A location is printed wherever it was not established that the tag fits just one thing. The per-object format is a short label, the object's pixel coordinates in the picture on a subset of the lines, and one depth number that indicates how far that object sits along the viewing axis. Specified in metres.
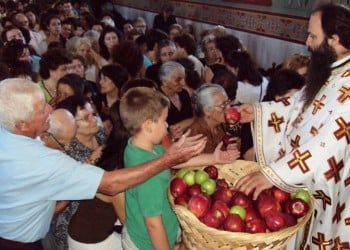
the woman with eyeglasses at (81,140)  3.09
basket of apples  2.14
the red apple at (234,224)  2.21
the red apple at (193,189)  2.51
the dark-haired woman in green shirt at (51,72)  4.90
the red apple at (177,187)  2.50
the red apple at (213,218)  2.26
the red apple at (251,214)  2.34
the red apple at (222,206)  2.32
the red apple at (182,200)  2.41
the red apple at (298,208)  2.40
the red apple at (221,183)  2.67
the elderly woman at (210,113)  3.71
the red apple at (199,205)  2.30
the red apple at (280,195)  2.62
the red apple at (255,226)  2.27
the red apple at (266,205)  2.39
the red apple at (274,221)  2.25
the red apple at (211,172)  2.87
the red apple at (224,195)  2.47
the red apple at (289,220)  2.29
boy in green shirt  2.40
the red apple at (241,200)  2.42
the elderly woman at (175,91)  4.68
